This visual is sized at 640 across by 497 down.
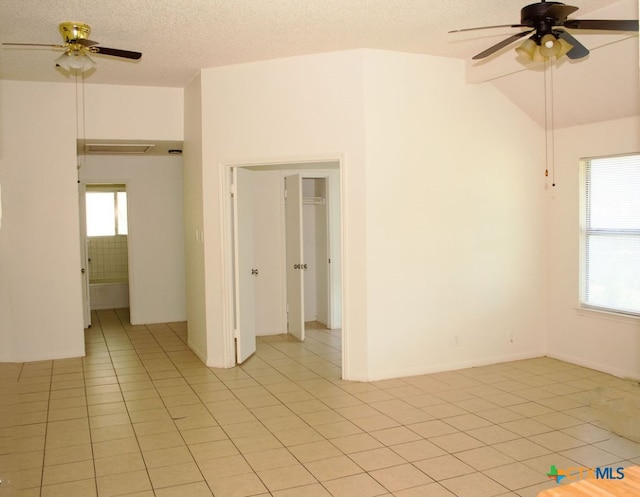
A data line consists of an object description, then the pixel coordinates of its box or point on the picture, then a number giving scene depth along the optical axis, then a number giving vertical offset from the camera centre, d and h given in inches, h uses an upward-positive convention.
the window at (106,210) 429.1 +15.1
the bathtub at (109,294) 396.9 -44.4
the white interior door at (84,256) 321.7 -14.2
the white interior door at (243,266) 235.1 -15.7
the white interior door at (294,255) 279.0 -13.3
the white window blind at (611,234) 212.7 -4.2
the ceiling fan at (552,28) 129.1 +45.2
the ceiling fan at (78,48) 165.3 +52.8
